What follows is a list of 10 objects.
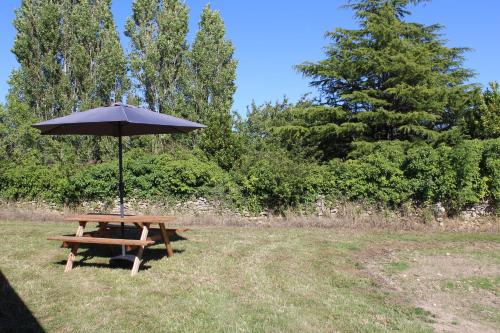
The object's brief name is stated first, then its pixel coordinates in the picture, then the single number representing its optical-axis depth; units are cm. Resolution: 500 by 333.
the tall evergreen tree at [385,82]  1541
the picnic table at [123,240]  613
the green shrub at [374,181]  1152
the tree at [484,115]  1588
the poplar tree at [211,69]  2255
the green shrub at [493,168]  1105
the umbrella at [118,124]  630
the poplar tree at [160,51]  2295
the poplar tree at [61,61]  2208
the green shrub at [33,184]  1330
